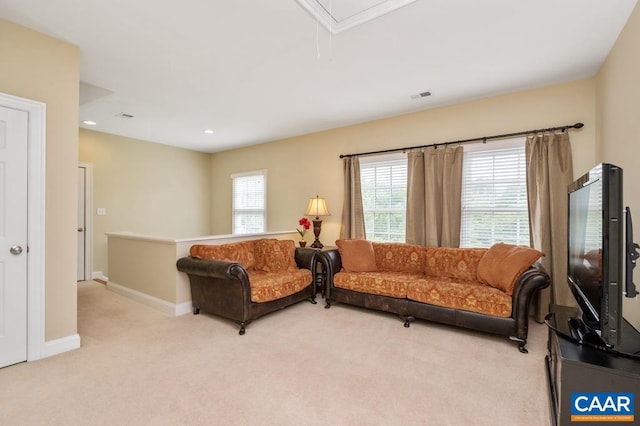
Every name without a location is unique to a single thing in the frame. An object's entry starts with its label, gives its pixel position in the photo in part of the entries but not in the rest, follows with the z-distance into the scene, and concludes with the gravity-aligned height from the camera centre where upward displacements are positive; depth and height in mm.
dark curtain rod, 3069 +874
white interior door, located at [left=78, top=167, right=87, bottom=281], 4914 -253
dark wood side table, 3863 -811
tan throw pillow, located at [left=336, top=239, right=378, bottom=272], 3795 -562
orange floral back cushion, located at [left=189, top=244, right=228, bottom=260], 3346 -464
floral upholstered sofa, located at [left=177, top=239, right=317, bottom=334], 3008 -747
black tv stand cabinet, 1372 -747
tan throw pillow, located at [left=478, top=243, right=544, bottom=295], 2746 -497
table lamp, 4660 +6
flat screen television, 1327 -193
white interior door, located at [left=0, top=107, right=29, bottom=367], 2229 -192
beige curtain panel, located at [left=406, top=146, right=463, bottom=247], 3693 +200
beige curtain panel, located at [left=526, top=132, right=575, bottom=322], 3076 +72
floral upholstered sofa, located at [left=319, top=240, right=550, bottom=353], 2668 -741
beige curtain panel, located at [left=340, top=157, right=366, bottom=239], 4504 +144
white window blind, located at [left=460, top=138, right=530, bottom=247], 3398 +207
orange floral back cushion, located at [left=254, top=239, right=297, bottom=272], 3832 -566
